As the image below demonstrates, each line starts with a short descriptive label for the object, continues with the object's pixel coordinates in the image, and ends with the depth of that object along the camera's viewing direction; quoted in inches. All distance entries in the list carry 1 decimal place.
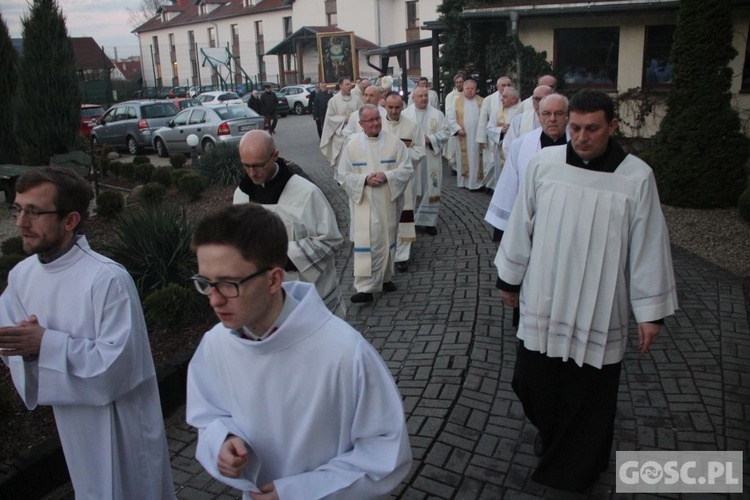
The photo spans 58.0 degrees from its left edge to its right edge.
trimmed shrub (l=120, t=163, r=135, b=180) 610.0
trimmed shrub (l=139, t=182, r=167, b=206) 447.9
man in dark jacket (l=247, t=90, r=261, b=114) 984.3
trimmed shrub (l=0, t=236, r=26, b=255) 311.1
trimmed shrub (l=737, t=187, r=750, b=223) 366.9
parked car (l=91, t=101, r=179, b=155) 899.4
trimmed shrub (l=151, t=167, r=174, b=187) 557.9
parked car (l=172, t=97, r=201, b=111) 1258.8
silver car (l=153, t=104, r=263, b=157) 753.6
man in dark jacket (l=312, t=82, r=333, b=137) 789.2
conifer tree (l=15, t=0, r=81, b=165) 472.2
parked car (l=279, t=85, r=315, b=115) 1600.6
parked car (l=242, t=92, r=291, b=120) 1571.1
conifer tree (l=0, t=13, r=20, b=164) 514.6
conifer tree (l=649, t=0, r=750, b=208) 403.5
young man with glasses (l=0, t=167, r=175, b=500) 108.2
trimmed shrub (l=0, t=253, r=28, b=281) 269.8
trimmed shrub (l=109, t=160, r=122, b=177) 637.3
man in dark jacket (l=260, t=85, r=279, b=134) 962.7
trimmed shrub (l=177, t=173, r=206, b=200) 503.2
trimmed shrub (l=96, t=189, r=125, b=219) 416.5
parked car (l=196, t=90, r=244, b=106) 1318.9
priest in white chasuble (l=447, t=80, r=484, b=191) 513.3
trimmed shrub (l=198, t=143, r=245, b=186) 565.9
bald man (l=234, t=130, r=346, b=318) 169.8
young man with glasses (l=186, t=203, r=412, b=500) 79.4
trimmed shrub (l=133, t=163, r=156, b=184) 587.5
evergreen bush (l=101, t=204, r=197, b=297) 259.8
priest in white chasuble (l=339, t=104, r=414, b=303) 276.2
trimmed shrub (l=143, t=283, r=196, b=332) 225.8
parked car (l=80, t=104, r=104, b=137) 1005.8
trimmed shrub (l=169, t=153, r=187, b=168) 657.6
